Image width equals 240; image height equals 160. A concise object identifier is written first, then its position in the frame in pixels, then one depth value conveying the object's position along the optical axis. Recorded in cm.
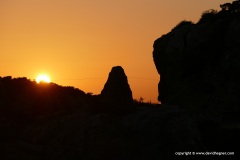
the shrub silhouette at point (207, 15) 7498
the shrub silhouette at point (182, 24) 8238
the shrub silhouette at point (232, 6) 7106
